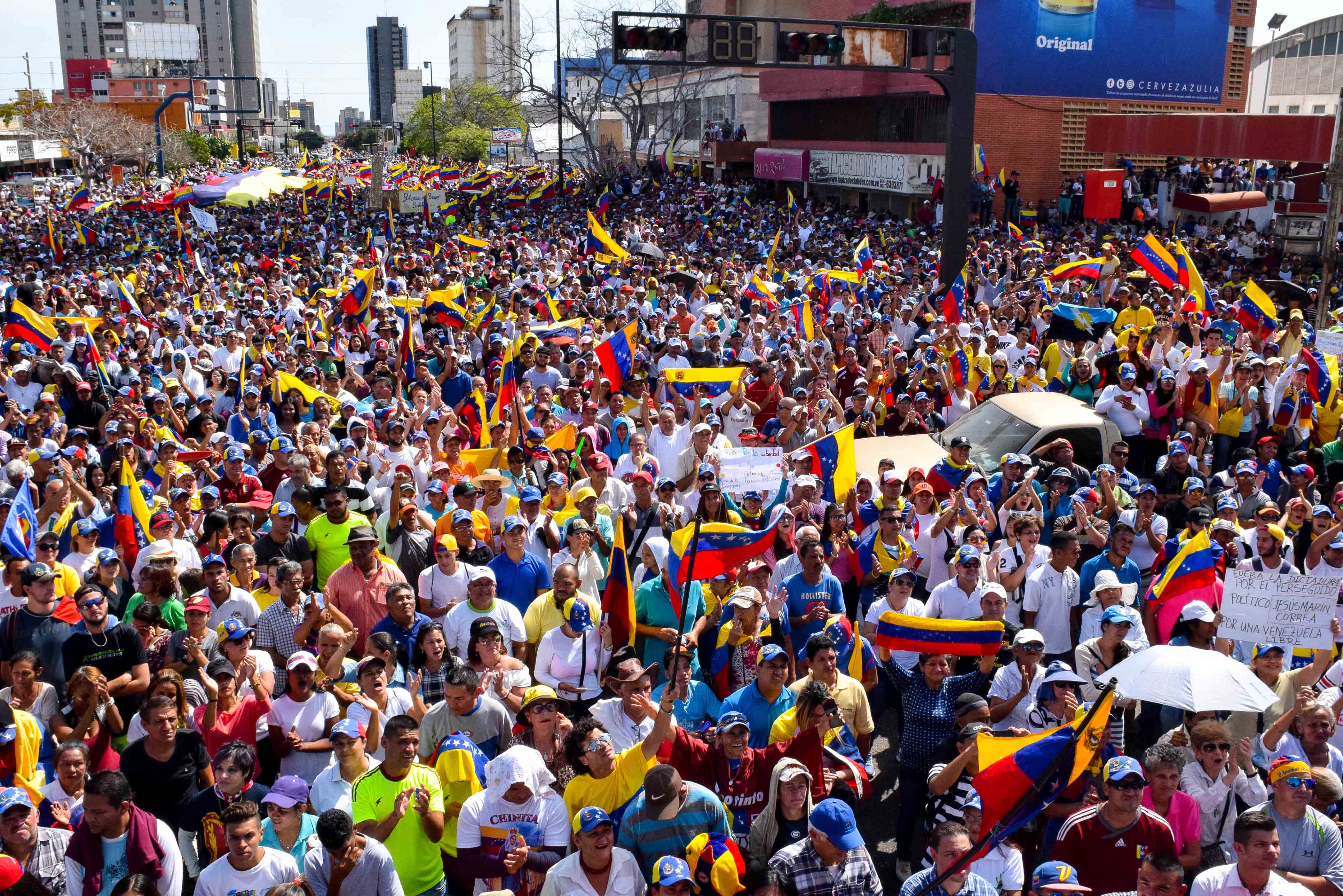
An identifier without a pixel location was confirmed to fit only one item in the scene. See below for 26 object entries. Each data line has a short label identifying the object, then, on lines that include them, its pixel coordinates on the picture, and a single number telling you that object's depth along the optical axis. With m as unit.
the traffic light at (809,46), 15.48
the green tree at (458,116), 100.12
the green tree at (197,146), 98.75
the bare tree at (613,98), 47.47
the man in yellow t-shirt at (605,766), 5.01
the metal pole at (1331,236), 15.20
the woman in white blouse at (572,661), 6.34
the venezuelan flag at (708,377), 11.33
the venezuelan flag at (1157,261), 14.91
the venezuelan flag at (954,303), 14.99
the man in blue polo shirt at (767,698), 5.66
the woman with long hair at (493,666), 5.91
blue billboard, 32.94
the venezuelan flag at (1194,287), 13.62
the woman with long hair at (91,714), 5.73
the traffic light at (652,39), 14.72
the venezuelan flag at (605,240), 19.64
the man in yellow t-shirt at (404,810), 4.90
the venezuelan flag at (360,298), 16.30
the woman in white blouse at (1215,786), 5.17
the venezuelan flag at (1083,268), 16.33
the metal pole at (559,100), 43.41
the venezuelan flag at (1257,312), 13.06
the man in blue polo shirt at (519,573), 7.22
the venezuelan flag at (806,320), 14.23
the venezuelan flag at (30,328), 13.80
